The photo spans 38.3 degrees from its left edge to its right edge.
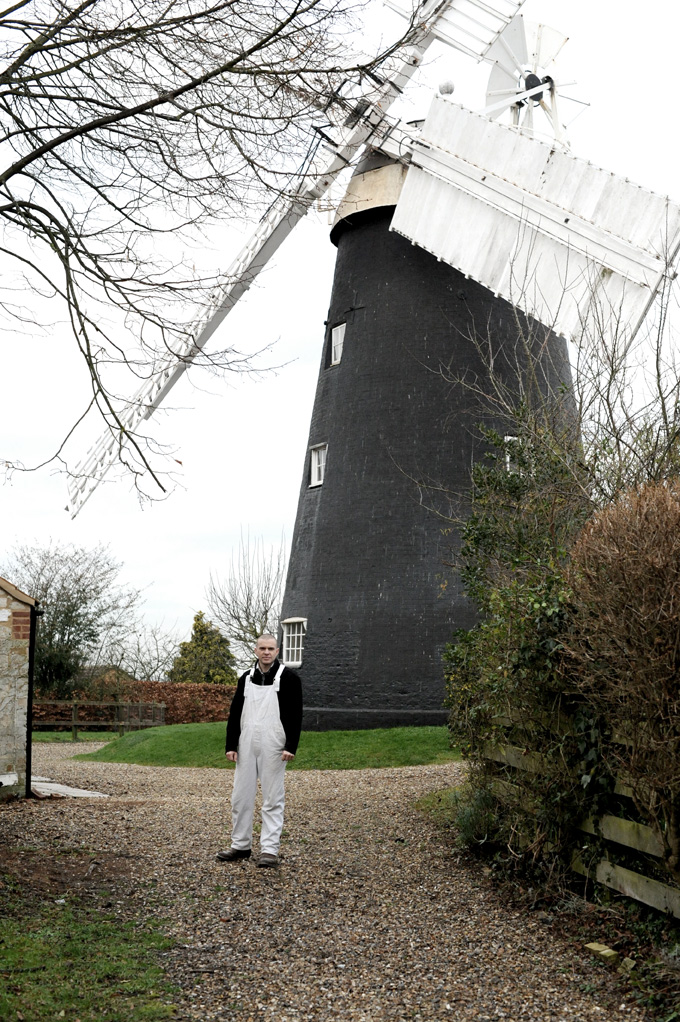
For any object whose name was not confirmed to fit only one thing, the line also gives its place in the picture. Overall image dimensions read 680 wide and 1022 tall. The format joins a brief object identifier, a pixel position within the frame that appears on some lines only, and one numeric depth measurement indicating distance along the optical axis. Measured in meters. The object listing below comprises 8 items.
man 7.79
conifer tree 35.47
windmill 15.66
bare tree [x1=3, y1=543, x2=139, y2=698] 27.72
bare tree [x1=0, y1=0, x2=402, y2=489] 6.46
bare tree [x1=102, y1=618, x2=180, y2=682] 31.59
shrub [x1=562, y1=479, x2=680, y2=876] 5.11
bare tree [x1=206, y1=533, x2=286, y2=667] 32.91
